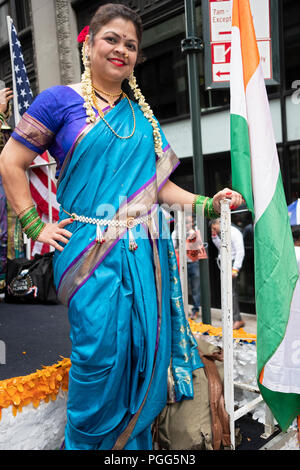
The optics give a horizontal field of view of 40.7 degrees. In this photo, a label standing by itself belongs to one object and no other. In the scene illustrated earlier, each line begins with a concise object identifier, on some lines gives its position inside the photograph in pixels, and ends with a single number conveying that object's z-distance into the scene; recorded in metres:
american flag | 3.16
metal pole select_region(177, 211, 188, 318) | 2.47
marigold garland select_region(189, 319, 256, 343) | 2.74
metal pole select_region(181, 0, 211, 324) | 2.83
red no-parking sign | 2.78
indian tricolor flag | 1.76
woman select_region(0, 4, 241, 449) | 1.51
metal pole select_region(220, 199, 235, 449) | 1.73
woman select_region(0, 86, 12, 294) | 2.98
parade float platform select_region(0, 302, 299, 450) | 1.74
